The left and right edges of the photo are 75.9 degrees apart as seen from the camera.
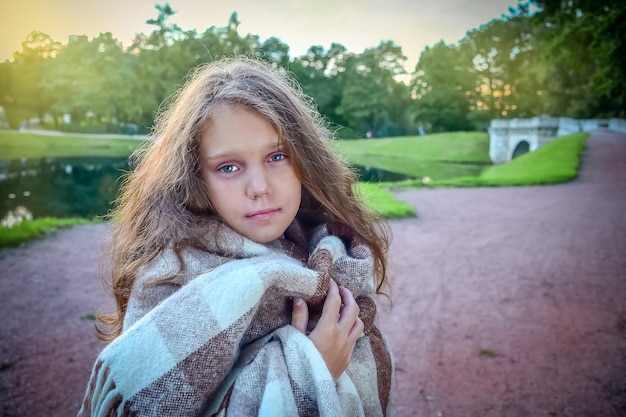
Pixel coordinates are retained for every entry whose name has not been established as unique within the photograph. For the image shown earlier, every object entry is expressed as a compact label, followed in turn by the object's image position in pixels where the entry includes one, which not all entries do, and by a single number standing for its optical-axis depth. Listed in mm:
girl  911
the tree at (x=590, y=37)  8039
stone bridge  24531
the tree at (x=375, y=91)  37531
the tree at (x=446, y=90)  38156
